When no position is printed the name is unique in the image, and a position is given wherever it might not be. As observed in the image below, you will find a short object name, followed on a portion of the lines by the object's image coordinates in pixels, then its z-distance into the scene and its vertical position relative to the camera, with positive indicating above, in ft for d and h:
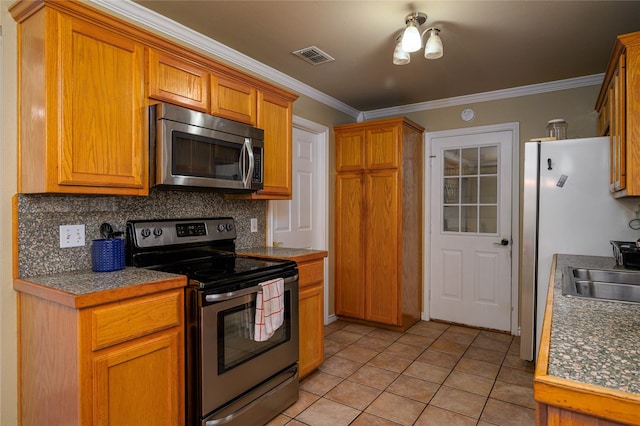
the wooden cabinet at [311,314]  8.55 -2.49
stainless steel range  5.93 -1.94
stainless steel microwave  6.41 +1.09
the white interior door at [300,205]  11.24 +0.11
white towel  6.68 -1.84
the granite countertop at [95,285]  4.75 -1.05
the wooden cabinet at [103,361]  4.77 -2.11
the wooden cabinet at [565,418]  2.49 -1.42
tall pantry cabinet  12.23 -0.47
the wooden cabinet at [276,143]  8.80 +1.58
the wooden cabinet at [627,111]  5.89 +1.58
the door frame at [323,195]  12.91 +0.46
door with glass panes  12.39 -0.73
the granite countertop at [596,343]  2.63 -1.17
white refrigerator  8.54 -0.10
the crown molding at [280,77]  7.25 +3.72
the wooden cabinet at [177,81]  6.47 +2.32
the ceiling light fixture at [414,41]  7.06 +3.21
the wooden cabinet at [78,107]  5.27 +1.53
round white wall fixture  12.85 +3.22
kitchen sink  5.97 -1.25
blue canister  6.14 -0.74
